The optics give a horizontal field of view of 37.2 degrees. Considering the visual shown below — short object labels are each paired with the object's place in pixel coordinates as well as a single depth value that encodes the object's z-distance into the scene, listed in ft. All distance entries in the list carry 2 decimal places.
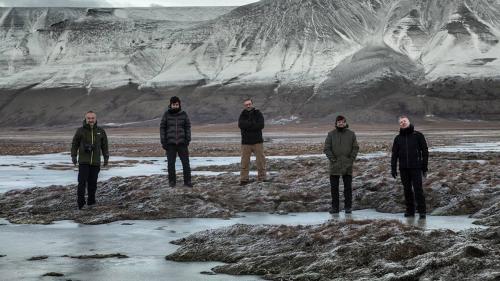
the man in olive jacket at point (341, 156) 48.29
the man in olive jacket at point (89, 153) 50.57
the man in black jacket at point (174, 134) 55.11
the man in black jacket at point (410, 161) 45.62
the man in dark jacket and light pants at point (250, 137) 57.93
